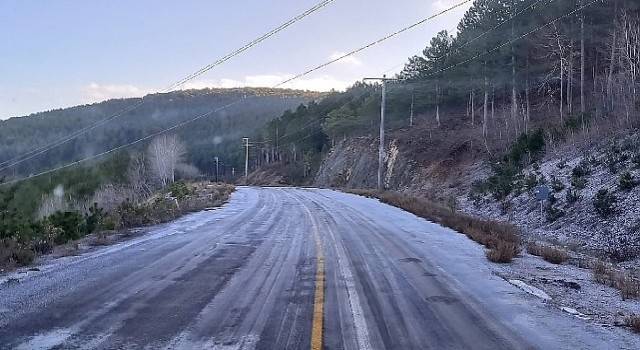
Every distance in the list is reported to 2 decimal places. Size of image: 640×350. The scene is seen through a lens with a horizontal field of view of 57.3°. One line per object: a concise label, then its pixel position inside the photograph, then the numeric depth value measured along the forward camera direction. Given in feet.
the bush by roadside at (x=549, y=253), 41.24
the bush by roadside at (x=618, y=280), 28.84
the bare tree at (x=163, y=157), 293.29
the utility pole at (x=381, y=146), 134.92
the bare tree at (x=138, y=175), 263.96
